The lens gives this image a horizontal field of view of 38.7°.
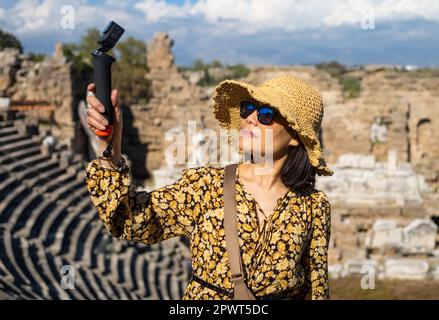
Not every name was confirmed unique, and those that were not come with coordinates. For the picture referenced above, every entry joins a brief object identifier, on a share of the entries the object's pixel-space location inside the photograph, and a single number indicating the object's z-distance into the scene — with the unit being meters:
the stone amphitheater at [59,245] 8.68
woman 2.47
